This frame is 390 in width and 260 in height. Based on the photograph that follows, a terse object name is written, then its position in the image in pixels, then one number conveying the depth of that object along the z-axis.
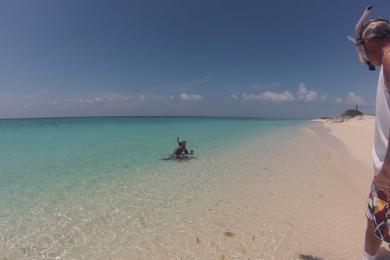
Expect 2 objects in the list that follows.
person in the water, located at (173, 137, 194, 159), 11.45
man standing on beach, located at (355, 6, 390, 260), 1.68
